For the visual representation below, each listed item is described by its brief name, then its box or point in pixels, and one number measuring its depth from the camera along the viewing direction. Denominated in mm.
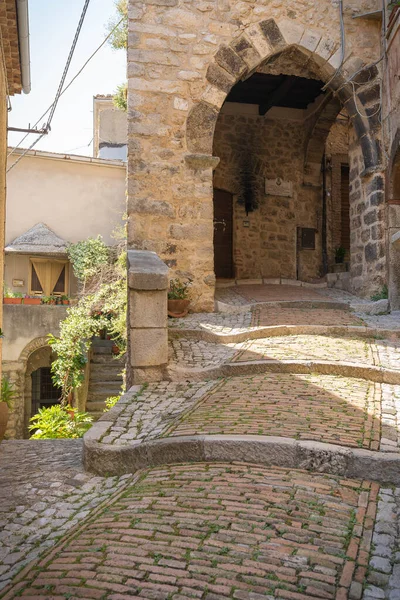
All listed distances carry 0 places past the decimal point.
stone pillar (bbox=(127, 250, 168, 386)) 5383
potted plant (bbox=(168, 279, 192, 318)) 7816
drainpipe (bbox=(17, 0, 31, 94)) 6276
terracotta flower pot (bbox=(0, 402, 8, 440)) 5309
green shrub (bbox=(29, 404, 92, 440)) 7344
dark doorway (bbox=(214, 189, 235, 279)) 12805
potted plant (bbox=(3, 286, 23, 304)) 14039
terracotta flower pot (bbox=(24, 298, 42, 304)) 14078
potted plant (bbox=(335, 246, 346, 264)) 13500
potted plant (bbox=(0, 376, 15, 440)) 5309
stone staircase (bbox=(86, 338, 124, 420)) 12750
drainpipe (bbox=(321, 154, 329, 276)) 13328
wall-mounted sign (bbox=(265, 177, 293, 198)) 12898
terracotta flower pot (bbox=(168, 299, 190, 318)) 7801
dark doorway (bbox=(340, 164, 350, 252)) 14195
